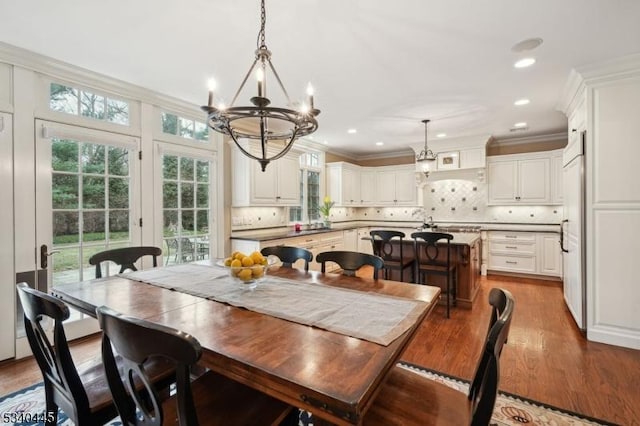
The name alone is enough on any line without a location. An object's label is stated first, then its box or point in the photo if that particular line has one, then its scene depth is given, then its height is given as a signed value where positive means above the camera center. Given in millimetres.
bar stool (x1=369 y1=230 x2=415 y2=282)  3789 -527
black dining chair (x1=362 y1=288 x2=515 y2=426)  950 -799
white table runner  1310 -487
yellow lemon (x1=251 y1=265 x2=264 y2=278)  1746 -345
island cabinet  3762 -696
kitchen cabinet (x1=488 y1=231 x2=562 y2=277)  5191 -759
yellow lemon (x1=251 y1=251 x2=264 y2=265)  1796 -275
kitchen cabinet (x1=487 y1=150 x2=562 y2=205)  5391 +602
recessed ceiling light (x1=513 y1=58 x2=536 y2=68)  2764 +1385
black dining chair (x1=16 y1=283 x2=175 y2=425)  1194 -753
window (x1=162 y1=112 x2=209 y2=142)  3662 +1098
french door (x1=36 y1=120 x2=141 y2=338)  2727 +143
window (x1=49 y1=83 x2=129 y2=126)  2820 +1089
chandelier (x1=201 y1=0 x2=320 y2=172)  1559 +529
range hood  5758 +1079
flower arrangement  6207 +101
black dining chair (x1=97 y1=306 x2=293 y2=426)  876 -630
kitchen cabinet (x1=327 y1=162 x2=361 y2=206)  6645 +659
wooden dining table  886 -509
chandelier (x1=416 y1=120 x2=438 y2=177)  4716 +816
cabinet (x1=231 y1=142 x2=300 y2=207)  4297 +470
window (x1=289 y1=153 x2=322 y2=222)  6070 +467
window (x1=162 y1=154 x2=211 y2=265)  3641 +61
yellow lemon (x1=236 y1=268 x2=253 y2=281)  1729 -356
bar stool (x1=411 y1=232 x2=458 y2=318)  3568 -627
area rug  1860 -1304
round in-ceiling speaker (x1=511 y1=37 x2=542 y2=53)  2430 +1378
